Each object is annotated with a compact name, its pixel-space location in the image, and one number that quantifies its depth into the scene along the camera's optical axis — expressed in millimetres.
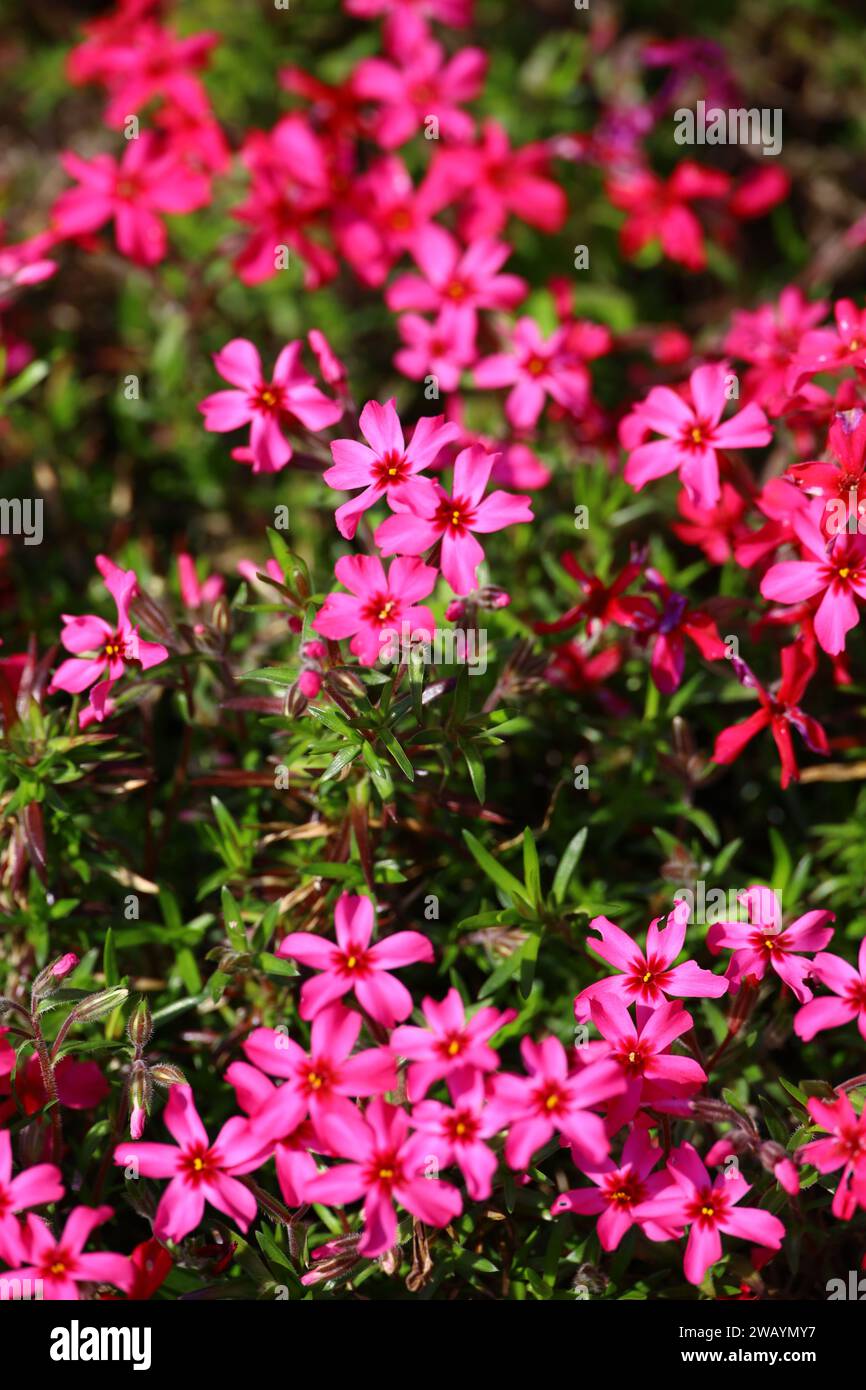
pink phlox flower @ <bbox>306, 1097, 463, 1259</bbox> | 440
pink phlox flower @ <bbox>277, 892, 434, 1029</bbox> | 450
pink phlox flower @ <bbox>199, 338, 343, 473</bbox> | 481
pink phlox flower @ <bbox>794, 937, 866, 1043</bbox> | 452
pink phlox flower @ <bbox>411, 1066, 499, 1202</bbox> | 437
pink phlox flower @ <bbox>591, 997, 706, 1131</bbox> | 449
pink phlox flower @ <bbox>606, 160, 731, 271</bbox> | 563
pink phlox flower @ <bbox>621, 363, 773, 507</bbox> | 477
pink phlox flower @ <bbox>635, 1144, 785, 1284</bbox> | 449
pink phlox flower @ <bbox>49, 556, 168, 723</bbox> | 464
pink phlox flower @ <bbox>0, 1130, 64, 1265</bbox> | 445
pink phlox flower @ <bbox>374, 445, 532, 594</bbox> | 456
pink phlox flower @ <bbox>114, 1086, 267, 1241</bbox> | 447
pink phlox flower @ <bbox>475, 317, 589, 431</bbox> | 524
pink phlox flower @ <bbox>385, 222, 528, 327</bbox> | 530
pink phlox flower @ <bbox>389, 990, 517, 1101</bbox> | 441
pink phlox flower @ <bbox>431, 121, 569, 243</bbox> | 556
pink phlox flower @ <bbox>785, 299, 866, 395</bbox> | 480
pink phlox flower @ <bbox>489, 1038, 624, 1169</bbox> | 437
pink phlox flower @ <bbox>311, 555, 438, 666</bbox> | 454
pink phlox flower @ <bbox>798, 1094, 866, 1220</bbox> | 445
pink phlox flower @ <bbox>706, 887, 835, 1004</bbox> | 455
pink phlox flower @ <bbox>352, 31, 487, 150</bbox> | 556
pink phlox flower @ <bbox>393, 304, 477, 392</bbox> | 526
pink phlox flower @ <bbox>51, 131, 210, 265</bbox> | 535
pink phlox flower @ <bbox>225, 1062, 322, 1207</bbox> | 447
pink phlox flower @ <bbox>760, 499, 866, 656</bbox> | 460
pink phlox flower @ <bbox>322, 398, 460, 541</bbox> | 459
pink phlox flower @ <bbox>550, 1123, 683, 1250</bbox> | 450
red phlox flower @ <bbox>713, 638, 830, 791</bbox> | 472
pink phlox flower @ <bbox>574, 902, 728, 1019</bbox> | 453
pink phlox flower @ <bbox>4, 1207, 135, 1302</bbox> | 443
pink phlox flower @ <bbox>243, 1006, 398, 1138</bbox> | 445
